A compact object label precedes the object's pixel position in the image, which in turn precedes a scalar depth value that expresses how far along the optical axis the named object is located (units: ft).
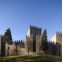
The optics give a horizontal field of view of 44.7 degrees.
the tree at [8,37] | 91.39
